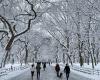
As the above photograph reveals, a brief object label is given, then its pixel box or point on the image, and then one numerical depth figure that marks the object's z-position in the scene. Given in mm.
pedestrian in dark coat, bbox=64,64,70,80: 23375
